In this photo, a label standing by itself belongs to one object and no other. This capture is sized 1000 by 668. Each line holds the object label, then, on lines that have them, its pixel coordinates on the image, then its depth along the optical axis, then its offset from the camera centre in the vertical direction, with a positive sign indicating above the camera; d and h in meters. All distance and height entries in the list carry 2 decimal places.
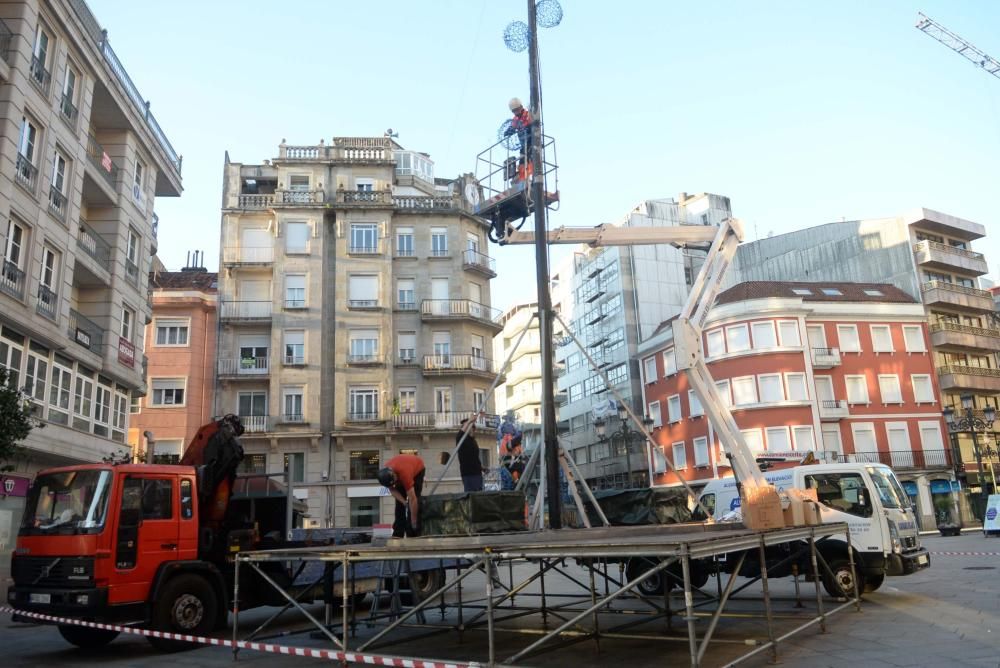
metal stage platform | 7.45 -1.36
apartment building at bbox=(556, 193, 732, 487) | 60.06 +15.38
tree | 14.26 +1.96
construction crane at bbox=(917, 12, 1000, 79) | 71.25 +39.82
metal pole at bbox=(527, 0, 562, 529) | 12.03 +3.43
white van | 13.39 -0.57
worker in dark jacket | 14.12 +0.76
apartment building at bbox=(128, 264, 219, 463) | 39.66 +7.72
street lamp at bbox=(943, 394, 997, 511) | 34.47 +3.23
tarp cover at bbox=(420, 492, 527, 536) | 10.81 -0.09
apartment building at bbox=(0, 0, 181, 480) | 20.00 +8.90
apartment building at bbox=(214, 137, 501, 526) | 40.78 +10.40
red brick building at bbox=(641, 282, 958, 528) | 43.03 +6.01
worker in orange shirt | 11.37 +0.41
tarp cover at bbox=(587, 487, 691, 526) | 12.93 -0.11
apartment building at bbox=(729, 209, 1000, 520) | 48.19 +13.72
